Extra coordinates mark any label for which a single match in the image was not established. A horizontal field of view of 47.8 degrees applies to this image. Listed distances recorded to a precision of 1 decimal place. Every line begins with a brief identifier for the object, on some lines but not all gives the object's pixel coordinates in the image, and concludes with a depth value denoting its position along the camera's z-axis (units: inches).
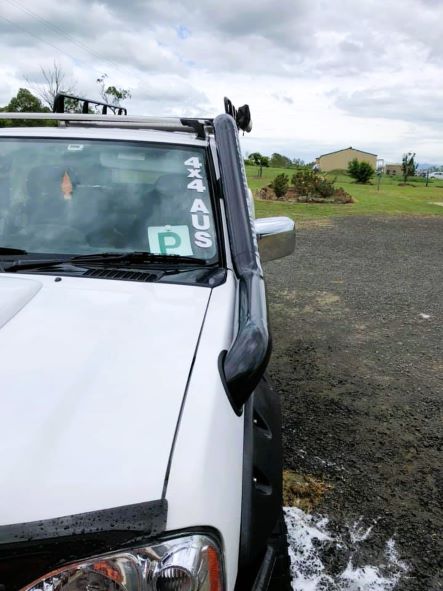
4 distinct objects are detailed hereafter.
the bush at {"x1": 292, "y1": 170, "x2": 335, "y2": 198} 721.6
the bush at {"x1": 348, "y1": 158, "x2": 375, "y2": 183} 1470.2
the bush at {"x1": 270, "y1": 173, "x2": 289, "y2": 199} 708.0
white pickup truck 39.2
